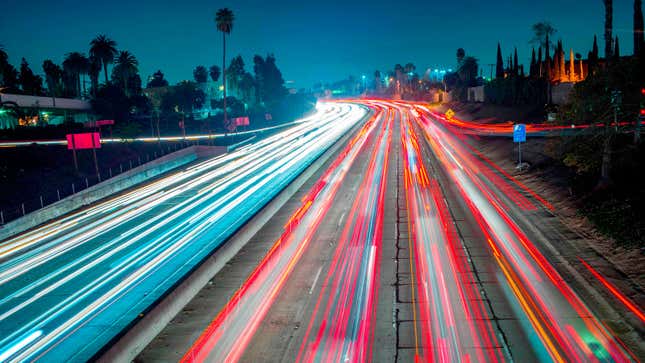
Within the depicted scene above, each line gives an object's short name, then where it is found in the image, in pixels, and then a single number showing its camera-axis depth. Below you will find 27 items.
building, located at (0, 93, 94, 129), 66.44
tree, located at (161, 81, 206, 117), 99.62
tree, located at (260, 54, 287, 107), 130.88
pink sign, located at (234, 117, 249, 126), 69.79
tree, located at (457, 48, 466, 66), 137.38
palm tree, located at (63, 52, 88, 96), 112.31
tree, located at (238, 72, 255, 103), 124.94
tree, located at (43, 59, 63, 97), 126.92
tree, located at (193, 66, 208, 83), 151.38
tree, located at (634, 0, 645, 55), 34.62
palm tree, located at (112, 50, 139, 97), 108.62
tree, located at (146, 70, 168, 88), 149.75
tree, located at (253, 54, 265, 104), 130.00
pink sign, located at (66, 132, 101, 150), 40.69
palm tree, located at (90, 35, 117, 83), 108.86
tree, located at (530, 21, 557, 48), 92.56
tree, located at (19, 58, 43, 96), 104.24
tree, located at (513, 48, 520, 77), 79.36
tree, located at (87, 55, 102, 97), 111.13
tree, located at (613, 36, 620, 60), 59.25
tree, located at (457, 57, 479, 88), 123.62
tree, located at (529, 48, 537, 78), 80.62
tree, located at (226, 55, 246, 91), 128.12
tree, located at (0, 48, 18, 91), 83.19
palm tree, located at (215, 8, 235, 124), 74.56
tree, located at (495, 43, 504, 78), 94.69
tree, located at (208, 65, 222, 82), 149.50
